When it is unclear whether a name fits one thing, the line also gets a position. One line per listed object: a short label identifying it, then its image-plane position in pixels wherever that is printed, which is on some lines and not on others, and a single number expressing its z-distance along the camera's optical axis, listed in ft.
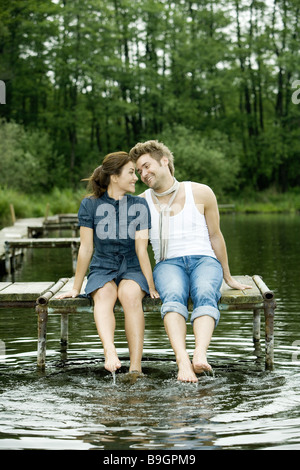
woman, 18.76
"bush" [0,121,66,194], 119.24
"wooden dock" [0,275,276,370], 18.78
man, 18.52
